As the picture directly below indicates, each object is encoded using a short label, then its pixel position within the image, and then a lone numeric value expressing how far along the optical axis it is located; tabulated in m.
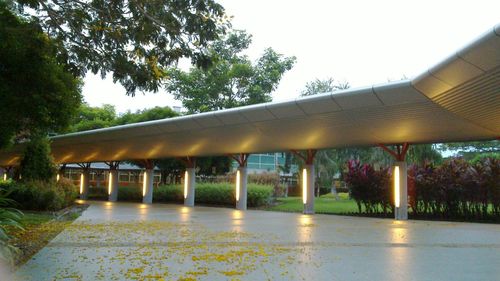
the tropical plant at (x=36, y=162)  18.45
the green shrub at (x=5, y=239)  5.07
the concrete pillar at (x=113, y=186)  31.08
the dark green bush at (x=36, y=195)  16.19
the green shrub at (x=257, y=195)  24.66
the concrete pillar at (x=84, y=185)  32.96
